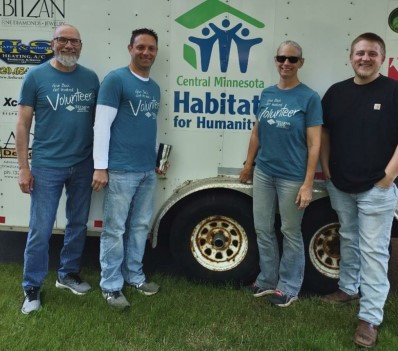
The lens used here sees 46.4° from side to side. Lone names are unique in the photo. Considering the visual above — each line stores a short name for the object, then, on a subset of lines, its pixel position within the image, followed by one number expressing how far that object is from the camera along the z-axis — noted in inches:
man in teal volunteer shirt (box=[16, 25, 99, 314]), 126.8
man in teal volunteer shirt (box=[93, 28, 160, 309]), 128.7
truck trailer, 138.3
